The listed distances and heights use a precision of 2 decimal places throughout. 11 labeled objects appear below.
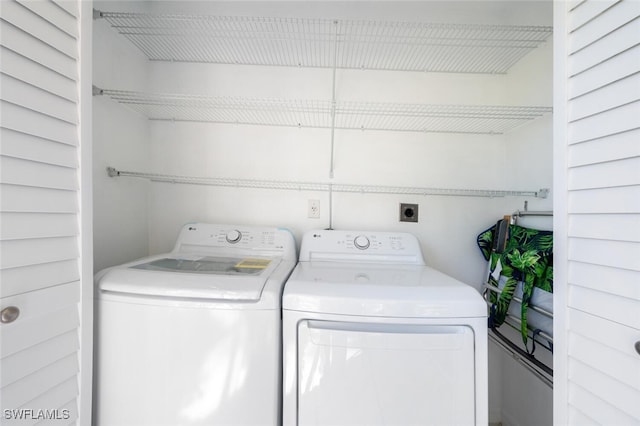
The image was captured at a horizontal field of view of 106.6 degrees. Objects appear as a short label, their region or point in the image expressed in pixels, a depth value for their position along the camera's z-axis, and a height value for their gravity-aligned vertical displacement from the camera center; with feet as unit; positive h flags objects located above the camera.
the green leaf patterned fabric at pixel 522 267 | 3.20 -0.83
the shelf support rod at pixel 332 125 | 4.63 +1.66
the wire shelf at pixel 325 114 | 3.79 +1.77
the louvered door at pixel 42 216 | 1.98 -0.07
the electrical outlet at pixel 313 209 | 4.97 +0.01
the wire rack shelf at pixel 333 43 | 4.01 +3.08
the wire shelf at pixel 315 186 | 4.64 +0.46
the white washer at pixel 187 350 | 2.61 -1.57
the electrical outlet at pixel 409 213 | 4.98 -0.07
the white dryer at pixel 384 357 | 2.48 -1.54
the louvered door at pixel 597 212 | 1.85 -0.01
